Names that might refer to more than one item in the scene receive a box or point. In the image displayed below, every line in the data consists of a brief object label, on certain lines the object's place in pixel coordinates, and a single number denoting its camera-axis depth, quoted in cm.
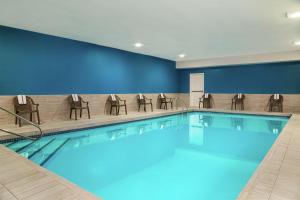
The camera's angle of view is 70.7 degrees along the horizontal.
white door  1120
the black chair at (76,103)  632
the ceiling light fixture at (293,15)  400
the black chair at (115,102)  756
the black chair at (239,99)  970
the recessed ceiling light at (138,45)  694
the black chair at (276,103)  882
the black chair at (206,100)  1059
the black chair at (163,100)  1005
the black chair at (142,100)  878
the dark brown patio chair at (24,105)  517
